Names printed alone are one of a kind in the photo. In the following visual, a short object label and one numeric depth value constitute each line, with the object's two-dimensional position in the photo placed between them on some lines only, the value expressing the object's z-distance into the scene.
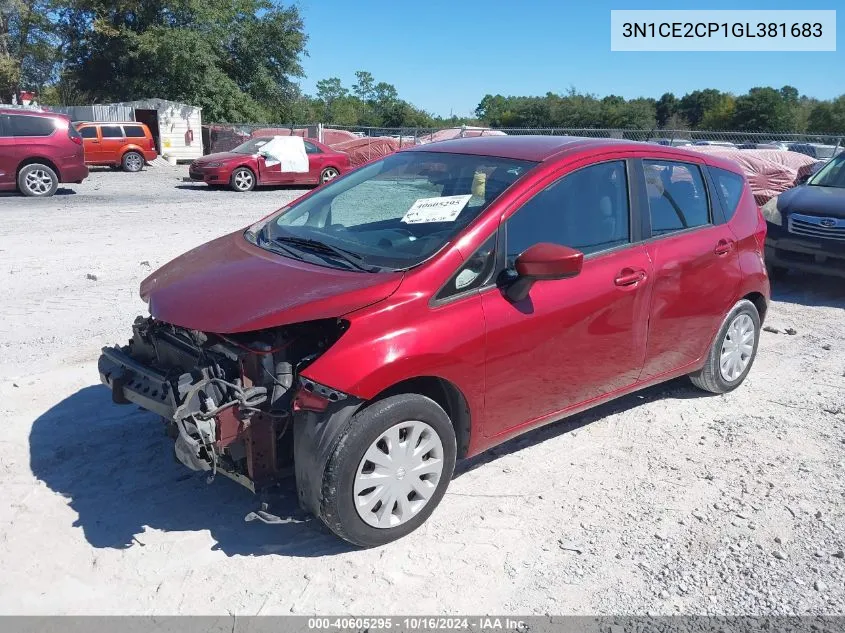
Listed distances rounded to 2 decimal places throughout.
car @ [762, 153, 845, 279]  8.16
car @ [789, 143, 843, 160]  19.80
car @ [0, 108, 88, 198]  15.44
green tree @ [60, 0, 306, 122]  35.25
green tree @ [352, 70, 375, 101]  94.25
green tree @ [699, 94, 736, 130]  56.72
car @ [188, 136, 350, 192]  19.19
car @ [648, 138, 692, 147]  19.18
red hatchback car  3.20
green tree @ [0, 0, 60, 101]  37.94
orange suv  23.92
